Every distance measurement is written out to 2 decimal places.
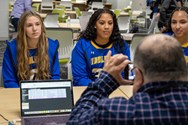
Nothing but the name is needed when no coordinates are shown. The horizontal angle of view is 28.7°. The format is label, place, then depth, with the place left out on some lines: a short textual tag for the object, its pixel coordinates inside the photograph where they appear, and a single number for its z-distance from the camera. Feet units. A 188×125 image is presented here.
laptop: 7.40
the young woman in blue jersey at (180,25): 12.18
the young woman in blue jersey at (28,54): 10.44
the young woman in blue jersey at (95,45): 11.79
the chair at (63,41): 16.99
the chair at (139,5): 48.67
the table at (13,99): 7.63
